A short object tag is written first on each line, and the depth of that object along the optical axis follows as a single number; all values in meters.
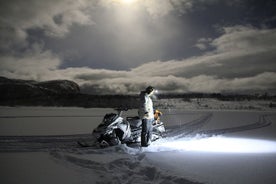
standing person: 6.29
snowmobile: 5.82
